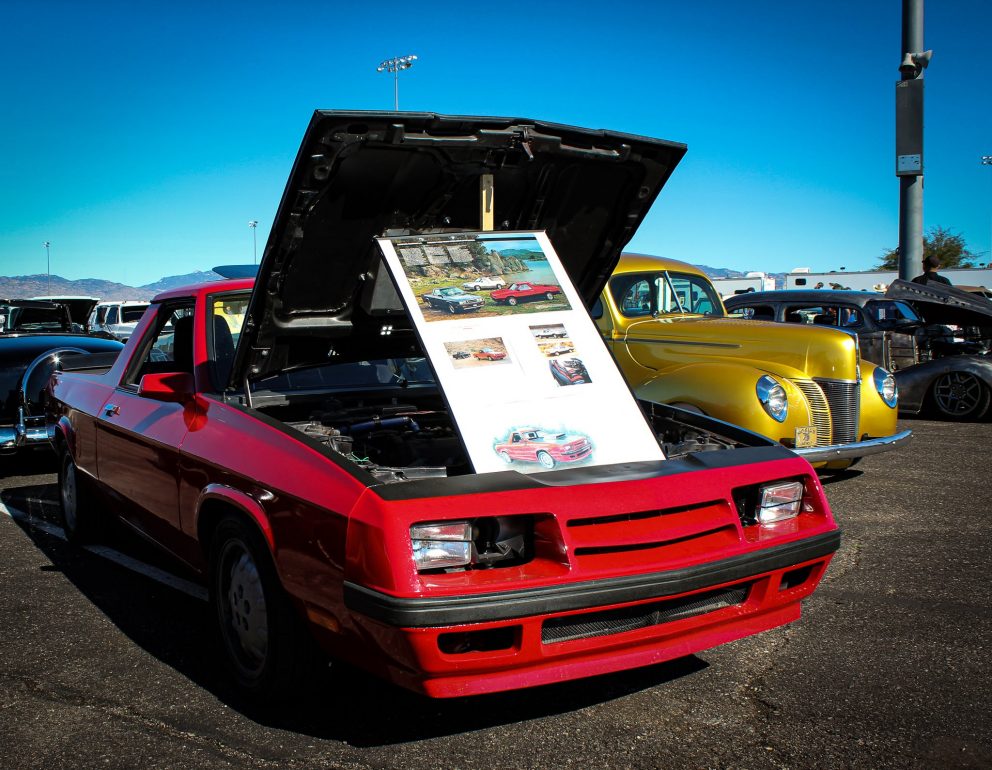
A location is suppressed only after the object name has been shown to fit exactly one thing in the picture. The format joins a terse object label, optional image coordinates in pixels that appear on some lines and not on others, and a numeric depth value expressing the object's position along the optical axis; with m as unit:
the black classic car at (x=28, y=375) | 7.48
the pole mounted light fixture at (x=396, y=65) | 38.33
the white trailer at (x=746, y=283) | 32.44
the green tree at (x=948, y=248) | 66.56
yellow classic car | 6.54
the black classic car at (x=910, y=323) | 9.77
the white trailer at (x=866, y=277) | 36.80
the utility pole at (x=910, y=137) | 13.99
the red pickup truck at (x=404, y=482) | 2.62
